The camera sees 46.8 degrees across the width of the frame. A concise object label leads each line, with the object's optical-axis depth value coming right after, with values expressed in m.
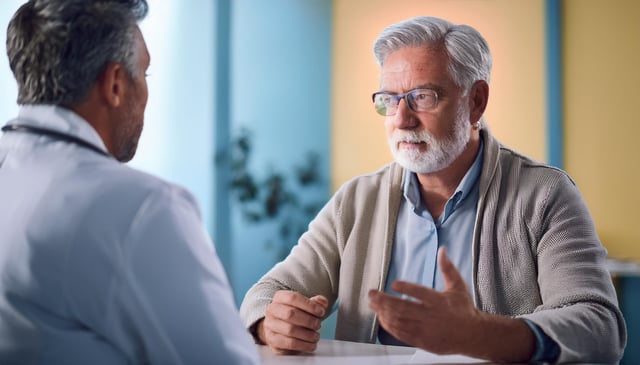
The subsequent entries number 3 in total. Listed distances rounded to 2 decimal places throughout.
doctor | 1.00
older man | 1.70
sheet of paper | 1.40
